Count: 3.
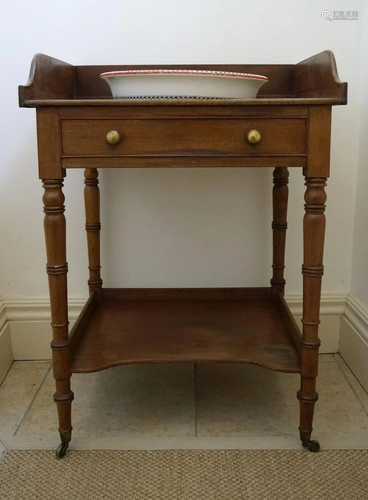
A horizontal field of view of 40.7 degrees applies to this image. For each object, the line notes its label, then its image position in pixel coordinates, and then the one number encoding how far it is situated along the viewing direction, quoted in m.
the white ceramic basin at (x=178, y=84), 0.96
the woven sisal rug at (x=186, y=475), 0.94
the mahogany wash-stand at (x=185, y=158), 0.93
